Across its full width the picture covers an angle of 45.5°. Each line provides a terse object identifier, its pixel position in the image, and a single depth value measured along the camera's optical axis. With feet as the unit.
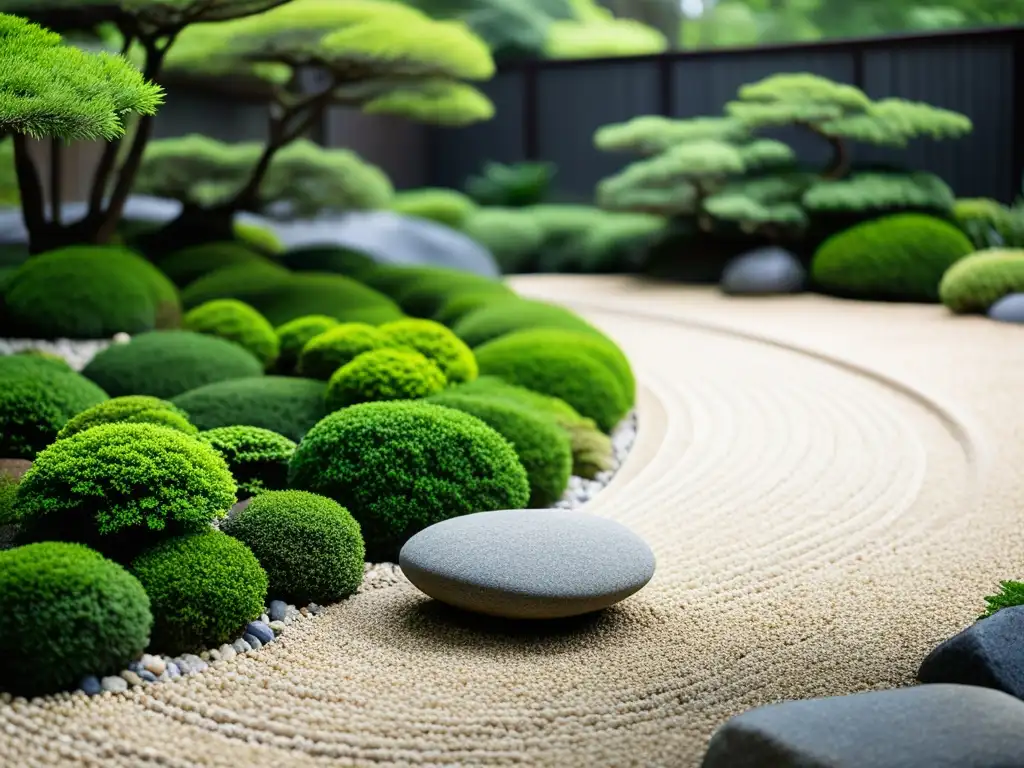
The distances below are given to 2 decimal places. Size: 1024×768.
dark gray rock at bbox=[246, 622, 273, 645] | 11.73
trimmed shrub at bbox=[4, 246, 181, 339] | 22.89
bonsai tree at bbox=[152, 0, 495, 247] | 28.71
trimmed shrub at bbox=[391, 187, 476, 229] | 48.80
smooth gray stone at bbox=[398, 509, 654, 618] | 11.78
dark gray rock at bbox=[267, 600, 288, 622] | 12.32
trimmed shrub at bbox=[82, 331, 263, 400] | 19.44
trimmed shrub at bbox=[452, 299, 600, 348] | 24.11
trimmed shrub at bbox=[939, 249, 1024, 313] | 32.19
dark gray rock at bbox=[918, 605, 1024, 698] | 9.56
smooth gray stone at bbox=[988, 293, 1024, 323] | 30.86
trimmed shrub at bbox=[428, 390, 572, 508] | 16.31
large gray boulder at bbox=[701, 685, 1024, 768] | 7.74
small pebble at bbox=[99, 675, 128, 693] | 10.23
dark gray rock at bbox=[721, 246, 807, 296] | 40.22
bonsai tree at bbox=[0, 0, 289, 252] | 24.22
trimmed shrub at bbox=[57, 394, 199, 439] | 14.87
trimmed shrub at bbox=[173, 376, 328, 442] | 17.20
